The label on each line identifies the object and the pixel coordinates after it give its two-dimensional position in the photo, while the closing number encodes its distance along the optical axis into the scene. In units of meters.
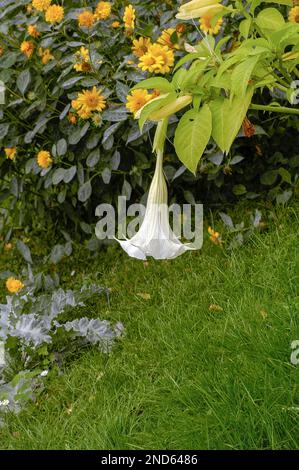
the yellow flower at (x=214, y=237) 3.19
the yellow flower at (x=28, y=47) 3.20
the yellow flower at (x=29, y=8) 3.44
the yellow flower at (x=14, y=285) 3.25
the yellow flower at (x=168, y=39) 3.04
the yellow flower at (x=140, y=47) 3.01
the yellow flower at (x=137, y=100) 2.56
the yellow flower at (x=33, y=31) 3.22
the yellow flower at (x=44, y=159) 3.34
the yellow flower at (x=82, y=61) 3.08
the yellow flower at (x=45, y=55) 3.28
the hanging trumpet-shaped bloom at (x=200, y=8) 1.47
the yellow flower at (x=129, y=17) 2.98
